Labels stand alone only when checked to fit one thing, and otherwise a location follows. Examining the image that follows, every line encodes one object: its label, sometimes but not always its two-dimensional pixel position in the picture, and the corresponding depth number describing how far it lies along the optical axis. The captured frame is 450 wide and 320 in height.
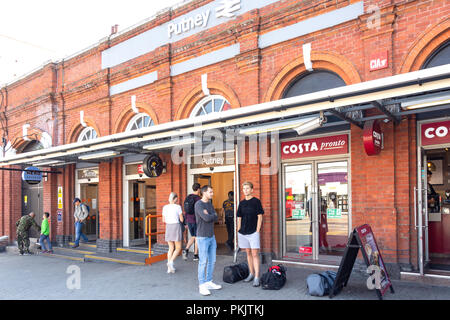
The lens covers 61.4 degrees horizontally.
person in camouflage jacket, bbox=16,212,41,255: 12.87
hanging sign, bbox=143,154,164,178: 10.31
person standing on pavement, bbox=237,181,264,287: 6.82
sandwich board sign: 5.64
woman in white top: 8.38
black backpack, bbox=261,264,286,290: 6.50
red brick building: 6.81
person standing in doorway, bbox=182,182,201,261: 9.03
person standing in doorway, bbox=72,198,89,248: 12.55
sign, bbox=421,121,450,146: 6.72
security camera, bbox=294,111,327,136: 6.37
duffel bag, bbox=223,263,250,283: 7.05
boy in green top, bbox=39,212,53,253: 12.56
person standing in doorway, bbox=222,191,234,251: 10.44
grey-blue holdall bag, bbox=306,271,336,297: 6.01
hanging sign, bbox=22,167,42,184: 13.13
